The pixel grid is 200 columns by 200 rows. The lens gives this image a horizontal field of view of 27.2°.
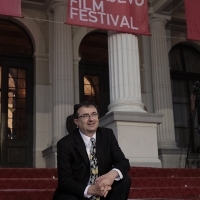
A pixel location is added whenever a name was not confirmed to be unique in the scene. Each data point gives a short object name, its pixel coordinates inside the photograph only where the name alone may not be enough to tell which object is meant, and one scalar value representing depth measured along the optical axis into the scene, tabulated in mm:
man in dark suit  3359
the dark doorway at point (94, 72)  13164
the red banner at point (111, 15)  8680
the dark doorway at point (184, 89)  13977
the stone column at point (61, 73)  11274
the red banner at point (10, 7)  8180
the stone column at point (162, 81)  12375
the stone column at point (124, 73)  9047
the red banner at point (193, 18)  9609
